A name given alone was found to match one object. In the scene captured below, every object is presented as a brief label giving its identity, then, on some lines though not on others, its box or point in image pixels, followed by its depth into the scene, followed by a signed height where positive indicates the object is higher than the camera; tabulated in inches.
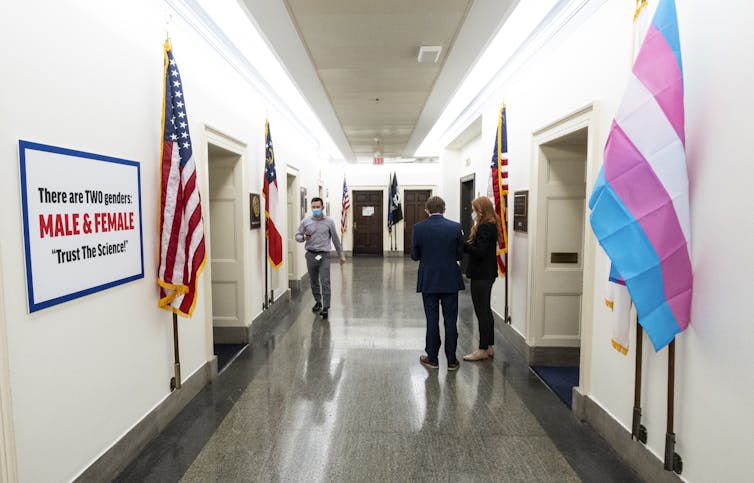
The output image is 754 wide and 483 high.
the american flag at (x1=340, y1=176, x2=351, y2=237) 494.4 +7.5
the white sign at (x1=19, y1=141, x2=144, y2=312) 69.6 -0.7
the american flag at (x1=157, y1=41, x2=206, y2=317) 107.6 +1.7
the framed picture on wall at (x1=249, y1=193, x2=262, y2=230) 191.2 +2.7
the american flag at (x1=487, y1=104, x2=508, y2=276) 174.2 +16.6
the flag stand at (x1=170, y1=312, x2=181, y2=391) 116.7 -41.6
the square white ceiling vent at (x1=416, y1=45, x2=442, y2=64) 156.1 +62.7
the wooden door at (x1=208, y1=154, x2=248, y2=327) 179.0 -10.3
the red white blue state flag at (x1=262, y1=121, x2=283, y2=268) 206.7 +6.5
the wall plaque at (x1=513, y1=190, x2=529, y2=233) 163.9 +1.6
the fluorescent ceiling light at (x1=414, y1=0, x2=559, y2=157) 141.8 +70.7
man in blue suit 149.1 -20.3
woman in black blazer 155.3 -19.5
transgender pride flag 71.9 +3.1
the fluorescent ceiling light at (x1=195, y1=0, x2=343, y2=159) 140.3 +70.9
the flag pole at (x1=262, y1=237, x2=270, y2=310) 210.4 -26.4
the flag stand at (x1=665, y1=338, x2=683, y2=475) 76.2 -41.8
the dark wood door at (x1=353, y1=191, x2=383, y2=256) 518.9 -1.3
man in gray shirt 221.0 -13.3
